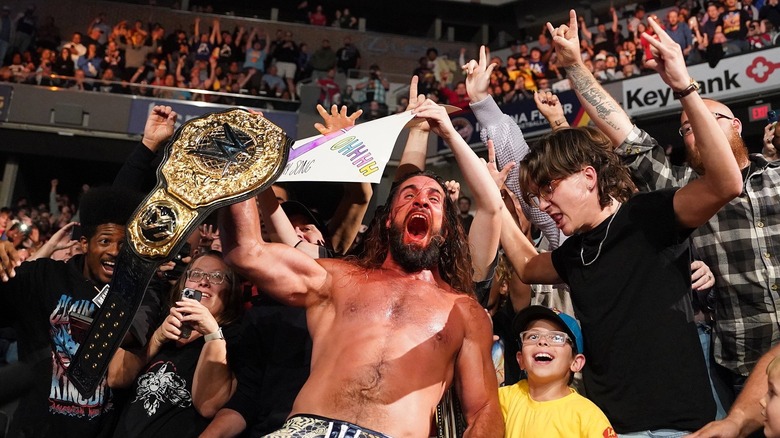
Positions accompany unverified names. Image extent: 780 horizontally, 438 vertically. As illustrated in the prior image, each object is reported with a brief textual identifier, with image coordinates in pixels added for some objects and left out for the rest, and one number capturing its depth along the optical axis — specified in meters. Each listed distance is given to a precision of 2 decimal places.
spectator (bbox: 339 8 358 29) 18.77
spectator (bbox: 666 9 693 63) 11.34
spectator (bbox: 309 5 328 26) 18.86
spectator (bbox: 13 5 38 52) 15.02
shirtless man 2.30
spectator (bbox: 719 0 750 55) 10.37
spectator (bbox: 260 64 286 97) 14.14
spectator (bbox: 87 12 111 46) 16.31
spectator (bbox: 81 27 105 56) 15.23
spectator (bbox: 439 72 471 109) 12.50
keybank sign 9.99
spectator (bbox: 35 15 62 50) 15.62
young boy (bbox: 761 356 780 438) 2.20
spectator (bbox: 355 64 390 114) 12.91
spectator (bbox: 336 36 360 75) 15.95
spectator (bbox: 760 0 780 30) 10.66
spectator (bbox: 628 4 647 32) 13.52
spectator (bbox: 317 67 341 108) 12.77
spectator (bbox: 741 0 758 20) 11.04
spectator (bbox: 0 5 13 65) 14.40
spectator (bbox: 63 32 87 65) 14.80
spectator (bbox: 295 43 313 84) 15.46
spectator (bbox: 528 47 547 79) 12.90
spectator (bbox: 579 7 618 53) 12.69
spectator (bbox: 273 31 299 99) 15.34
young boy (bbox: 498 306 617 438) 2.53
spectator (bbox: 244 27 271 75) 15.17
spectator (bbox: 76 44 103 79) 14.45
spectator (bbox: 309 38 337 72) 15.55
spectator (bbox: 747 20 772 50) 10.08
